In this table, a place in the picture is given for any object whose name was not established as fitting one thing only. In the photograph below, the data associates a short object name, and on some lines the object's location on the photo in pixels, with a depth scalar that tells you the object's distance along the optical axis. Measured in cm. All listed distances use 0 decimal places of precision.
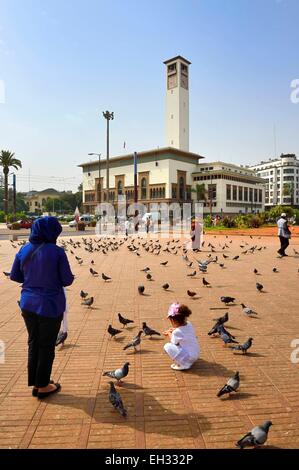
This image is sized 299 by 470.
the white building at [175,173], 8356
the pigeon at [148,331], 546
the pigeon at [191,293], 805
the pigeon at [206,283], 923
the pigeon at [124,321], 595
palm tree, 5594
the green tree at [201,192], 8725
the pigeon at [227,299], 730
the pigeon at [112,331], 538
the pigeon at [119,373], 398
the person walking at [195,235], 1637
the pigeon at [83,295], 779
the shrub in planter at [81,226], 3959
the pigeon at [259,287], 856
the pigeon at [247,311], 657
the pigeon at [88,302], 719
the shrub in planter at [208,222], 3918
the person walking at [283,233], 1416
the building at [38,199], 13726
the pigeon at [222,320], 562
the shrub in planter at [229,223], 3591
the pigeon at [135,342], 497
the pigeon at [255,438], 280
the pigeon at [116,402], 338
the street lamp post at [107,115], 4225
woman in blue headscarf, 368
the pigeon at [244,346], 484
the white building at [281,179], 13050
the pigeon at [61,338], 516
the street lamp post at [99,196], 9658
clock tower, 8931
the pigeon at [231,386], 369
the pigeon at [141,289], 834
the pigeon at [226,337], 504
